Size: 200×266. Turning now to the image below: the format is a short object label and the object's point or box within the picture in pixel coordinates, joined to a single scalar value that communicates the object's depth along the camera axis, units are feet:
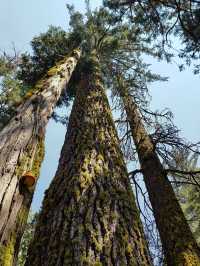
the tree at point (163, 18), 18.01
